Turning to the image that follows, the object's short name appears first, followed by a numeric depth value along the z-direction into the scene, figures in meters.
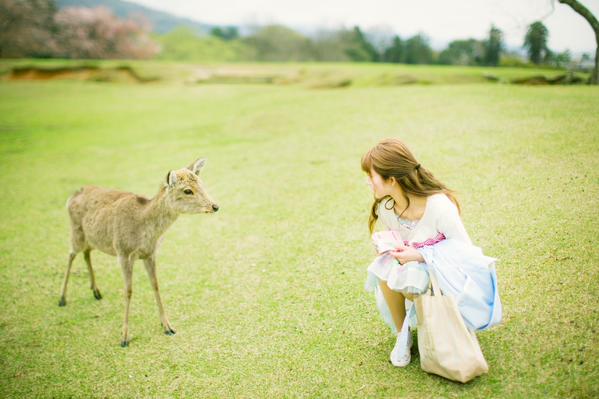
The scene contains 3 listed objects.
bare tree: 11.02
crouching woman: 3.00
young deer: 4.46
